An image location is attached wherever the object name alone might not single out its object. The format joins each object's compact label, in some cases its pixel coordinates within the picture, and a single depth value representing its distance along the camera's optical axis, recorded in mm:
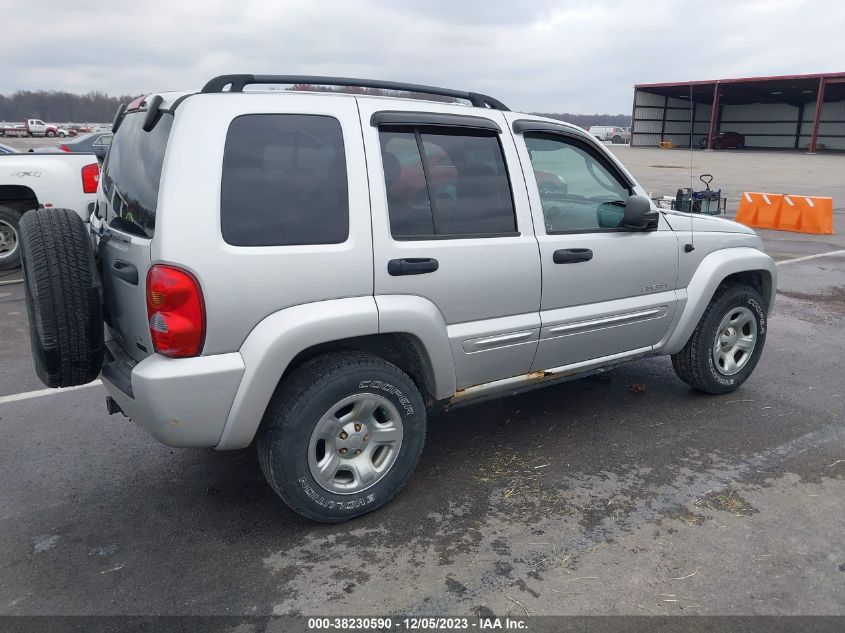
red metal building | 47656
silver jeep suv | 2859
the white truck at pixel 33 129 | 63375
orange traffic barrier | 13734
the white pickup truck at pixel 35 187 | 8773
